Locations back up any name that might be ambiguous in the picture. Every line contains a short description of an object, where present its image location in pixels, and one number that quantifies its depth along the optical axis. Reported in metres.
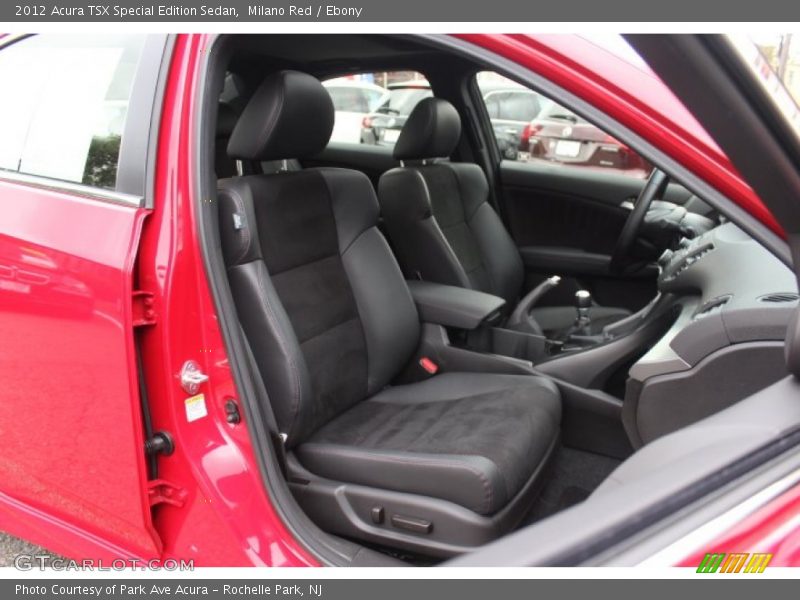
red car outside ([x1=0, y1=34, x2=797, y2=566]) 1.52
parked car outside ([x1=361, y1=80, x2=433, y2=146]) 4.23
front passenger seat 1.73
